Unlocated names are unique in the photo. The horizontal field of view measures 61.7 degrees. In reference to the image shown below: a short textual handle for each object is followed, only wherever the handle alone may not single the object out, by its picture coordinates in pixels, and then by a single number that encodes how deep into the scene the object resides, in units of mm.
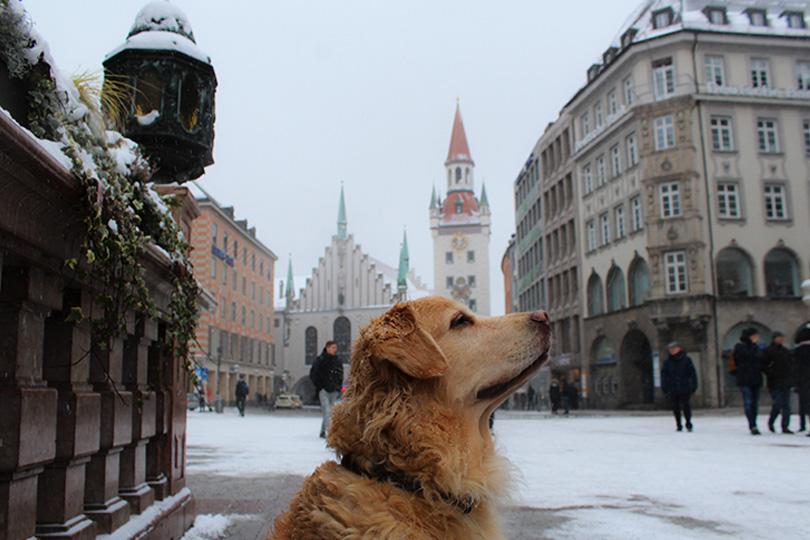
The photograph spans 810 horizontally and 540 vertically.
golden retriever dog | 2283
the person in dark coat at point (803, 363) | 11711
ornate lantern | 4223
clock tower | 97375
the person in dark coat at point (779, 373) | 12156
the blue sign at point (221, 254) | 51112
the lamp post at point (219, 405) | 33606
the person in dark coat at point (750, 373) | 12117
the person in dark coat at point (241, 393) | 29239
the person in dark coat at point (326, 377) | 10922
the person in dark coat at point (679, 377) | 13266
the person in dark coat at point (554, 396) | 31172
